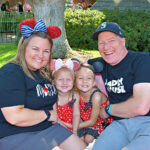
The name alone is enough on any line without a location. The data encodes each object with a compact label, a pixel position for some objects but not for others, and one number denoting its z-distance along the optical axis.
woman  2.39
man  2.60
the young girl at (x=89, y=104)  3.05
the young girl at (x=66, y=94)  3.09
